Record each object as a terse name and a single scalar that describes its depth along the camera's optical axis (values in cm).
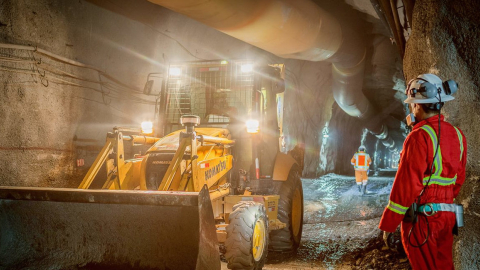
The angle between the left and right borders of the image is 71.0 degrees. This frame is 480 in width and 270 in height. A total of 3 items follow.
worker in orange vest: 1043
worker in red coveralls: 227
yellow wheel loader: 322
